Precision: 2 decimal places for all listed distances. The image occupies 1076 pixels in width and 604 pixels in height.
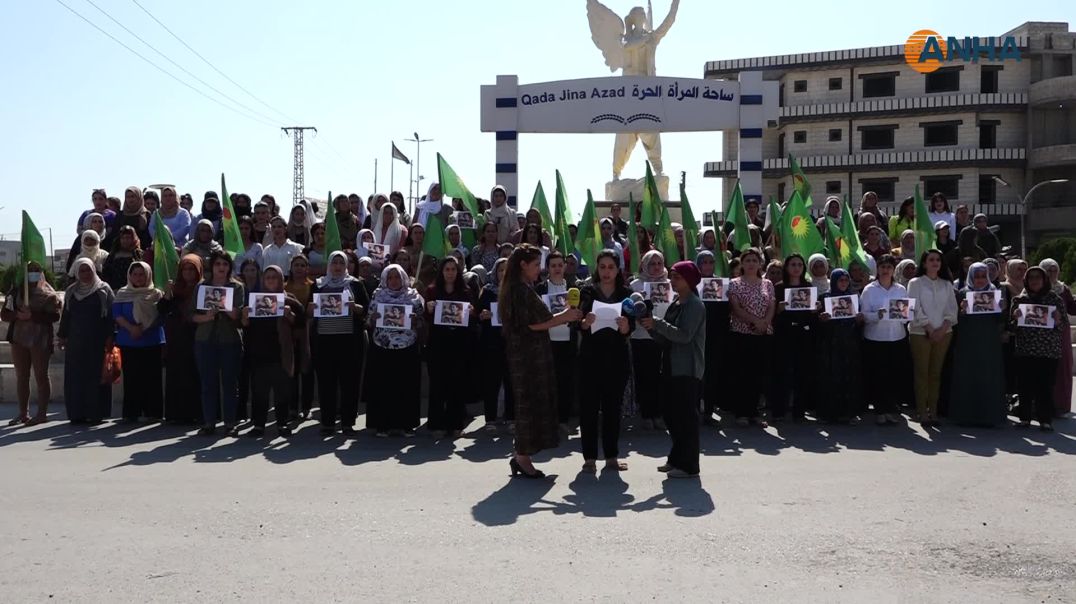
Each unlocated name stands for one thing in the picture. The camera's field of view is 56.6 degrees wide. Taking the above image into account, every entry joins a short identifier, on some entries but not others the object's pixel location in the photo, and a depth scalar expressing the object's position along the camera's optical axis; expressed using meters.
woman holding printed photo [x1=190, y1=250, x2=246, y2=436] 9.88
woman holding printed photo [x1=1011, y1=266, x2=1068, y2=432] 9.97
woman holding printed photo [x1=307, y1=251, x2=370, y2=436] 9.91
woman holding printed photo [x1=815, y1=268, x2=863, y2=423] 10.27
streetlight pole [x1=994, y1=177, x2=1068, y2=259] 53.54
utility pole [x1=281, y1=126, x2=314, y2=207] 61.19
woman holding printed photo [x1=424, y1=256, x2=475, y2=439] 9.73
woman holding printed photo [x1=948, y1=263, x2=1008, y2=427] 10.14
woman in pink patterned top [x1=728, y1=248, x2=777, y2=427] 10.13
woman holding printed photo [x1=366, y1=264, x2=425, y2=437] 9.70
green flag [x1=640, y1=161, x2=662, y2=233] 13.55
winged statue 26.78
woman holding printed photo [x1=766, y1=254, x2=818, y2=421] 10.40
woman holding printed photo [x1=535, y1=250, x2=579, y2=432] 9.36
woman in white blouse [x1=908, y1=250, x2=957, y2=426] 10.23
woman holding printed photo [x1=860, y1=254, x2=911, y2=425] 10.27
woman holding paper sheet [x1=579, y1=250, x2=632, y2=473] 7.82
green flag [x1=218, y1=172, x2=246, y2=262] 12.23
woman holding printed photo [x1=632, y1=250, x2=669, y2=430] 9.91
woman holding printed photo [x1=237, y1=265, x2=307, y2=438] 9.78
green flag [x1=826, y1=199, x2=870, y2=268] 12.04
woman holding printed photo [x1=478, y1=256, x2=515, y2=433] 10.16
